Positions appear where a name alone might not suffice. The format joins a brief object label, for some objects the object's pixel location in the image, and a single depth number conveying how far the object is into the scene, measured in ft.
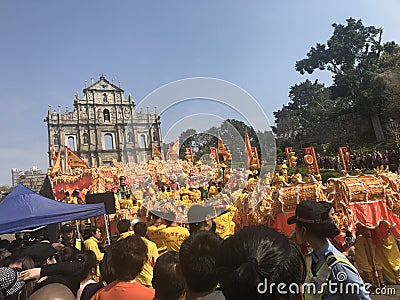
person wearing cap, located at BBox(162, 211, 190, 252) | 12.78
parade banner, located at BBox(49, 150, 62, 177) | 62.05
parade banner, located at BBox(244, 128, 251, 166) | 30.85
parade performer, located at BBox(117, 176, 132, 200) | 50.40
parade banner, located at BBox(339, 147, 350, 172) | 56.84
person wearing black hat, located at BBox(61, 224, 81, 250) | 17.60
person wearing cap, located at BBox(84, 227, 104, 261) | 13.96
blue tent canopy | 14.93
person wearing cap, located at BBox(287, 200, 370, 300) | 4.89
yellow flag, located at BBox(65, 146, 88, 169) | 62.34
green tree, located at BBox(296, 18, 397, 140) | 84.84
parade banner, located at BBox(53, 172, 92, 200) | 59.88
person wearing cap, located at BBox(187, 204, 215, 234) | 12.53
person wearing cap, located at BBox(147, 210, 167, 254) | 13.25
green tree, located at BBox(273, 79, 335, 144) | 104.06
